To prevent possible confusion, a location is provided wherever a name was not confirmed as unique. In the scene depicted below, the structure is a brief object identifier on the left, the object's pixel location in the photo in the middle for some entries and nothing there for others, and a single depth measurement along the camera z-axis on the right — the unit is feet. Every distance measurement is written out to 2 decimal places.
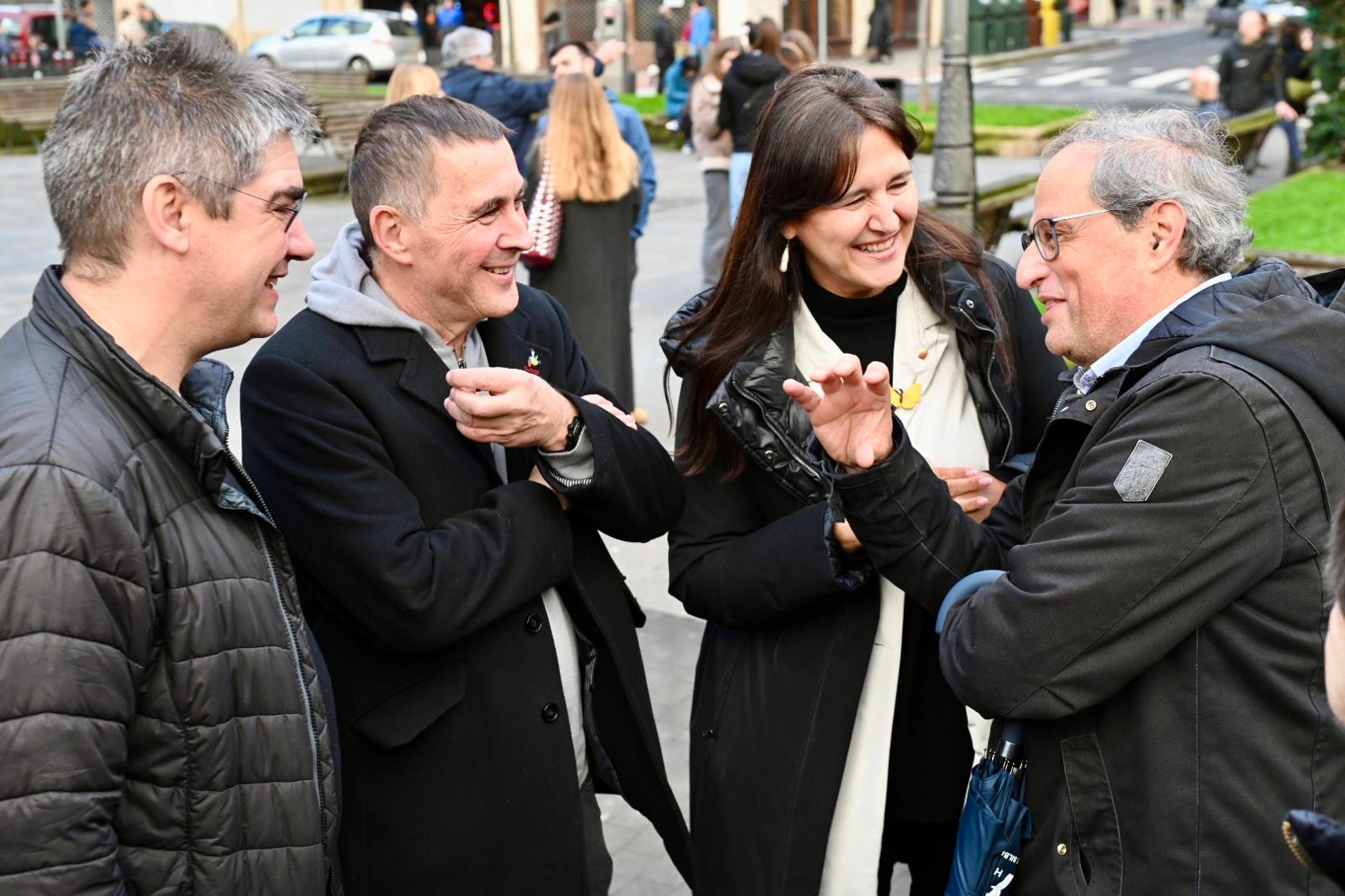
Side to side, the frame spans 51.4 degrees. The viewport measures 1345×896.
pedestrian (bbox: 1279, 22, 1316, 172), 55.16
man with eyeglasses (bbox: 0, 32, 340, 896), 5.56
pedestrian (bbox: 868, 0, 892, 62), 111.65
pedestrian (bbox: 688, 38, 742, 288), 34.81
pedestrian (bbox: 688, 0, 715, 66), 88.48
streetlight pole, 25.80
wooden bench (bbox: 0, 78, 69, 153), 70.64
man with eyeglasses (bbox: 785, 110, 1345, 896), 6.45
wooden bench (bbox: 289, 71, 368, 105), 73.97
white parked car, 104.06
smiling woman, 8.70
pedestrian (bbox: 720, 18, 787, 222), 32.73
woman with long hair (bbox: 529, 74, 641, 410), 23.25
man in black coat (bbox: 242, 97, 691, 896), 7.77
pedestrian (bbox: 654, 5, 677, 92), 94.68
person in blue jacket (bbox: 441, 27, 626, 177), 28.84
